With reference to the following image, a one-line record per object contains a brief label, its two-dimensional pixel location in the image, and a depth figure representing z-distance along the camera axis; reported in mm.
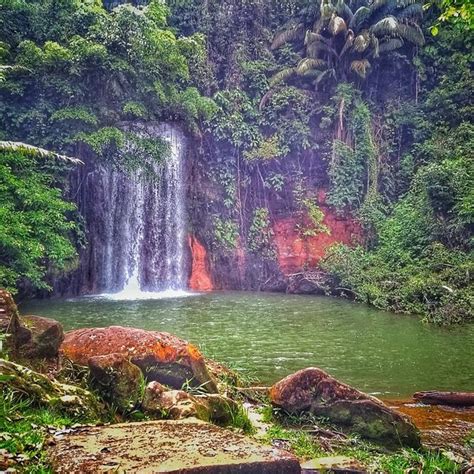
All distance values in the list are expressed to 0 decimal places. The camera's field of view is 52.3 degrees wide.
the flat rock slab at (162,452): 2734
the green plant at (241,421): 4641
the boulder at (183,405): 4164
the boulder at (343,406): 5000
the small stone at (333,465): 3514
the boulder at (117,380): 4504
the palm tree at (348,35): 22562
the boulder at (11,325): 4662
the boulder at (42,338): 5002
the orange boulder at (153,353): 5246
